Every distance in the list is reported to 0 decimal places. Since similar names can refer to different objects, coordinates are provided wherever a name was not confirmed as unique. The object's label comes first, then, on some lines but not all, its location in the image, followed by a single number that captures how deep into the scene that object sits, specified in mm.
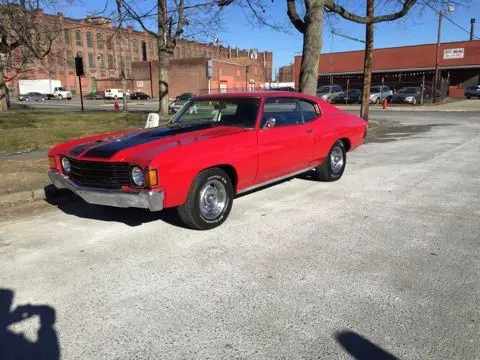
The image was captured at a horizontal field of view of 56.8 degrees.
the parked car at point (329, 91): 38044
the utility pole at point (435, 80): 35944
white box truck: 70938
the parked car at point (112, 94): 63712
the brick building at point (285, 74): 104350
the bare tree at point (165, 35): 17078
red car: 4488
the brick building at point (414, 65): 43812
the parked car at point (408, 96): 35638
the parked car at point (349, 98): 39781
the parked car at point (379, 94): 37469
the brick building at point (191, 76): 69312
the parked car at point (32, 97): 64556
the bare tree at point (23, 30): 17547
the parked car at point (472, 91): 41844
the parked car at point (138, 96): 65188
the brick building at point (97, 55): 85312
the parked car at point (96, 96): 67500
